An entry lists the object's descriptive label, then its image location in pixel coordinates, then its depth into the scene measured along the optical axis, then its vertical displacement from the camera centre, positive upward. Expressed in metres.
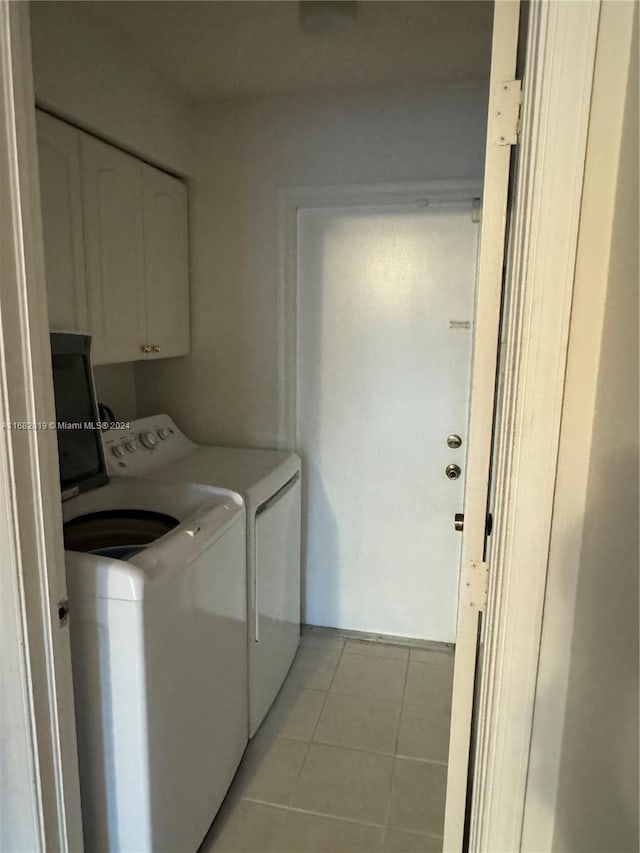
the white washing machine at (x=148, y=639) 1.32 -0.79
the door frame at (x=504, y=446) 0.78 -0.19
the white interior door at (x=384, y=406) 2.45 -0.36
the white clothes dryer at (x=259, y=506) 2.00 -0.68
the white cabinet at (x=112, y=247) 1.74 +0.27
